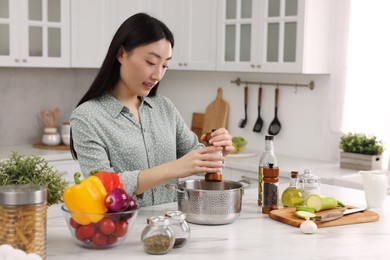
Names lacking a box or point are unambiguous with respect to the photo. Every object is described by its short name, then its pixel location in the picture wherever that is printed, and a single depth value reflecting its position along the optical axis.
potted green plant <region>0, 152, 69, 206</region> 1.81
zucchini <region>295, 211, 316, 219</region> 2.11
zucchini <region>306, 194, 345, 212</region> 2.22
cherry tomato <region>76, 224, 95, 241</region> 1.74
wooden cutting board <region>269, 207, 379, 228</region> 2.10
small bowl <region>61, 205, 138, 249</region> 1.73
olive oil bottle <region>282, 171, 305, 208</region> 2.31
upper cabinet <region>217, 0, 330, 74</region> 4.00
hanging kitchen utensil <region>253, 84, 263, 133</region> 4.62
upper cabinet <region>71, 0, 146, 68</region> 4.47
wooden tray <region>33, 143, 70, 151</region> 4.50
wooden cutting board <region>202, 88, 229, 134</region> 4.88
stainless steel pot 2.05
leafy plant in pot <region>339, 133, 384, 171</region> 3.82
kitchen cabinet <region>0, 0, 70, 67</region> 4.15
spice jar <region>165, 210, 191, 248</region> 1.79
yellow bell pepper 1.72
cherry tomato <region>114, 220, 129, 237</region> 1.75
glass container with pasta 1.58
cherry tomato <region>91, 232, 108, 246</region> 1.75
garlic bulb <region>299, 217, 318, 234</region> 2.00
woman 2.27
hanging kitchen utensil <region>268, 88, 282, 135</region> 4.51
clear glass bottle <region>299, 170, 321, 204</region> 2.32
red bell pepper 1.79
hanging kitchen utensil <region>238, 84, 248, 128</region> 4.69
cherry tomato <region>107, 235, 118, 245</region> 1.77
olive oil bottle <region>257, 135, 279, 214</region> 2.26
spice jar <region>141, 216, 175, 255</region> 1.74
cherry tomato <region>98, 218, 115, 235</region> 1.73
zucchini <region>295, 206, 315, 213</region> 2.17
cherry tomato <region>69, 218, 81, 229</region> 1.75
